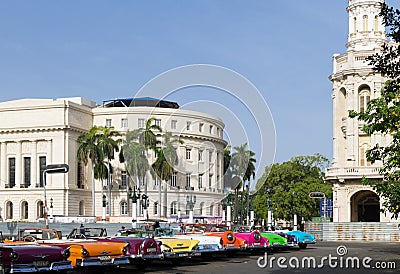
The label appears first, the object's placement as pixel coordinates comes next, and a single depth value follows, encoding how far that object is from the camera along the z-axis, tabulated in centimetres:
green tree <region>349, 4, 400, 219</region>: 1264
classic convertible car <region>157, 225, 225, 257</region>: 2584
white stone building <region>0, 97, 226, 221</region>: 9731
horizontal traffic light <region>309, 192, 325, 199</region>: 6144
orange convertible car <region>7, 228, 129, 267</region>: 1827
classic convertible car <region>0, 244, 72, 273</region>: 1602
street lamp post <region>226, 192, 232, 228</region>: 6648
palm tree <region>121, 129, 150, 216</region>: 8988
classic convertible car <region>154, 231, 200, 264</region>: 2361
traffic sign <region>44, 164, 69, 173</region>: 3388
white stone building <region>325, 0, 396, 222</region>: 6362
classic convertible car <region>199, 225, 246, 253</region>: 2731
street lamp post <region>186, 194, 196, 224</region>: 9935
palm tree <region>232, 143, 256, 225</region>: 10348
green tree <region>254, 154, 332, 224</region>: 8819
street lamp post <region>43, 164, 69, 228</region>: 3388
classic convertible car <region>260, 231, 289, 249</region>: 3123
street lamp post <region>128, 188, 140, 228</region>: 5869
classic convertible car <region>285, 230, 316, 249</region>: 3555
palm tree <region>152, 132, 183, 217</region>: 8644
